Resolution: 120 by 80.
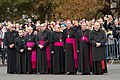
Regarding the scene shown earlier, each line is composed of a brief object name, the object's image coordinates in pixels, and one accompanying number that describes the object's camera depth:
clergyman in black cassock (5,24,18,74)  22.53
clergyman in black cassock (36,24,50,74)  21.58
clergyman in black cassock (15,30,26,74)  22.22
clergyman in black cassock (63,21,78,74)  21.09
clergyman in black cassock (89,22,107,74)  20.44
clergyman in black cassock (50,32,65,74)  21.42
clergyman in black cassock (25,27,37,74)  21.94
